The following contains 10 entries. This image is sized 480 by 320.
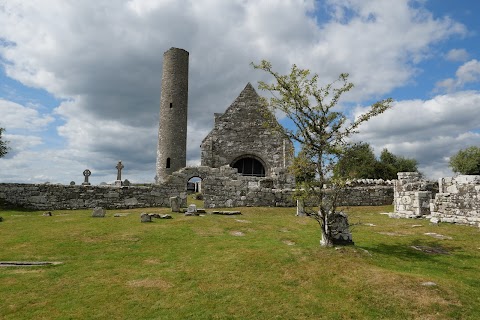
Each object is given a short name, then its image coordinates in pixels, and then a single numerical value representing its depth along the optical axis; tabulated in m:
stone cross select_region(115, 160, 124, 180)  29.48
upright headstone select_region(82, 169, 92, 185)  26.53
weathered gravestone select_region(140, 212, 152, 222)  14.24
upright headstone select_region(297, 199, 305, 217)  17.28
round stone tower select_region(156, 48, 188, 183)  35.38
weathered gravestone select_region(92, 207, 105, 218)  15.80
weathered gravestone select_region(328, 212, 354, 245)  10.33
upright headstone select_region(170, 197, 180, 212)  17.77
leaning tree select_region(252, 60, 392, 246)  10.53
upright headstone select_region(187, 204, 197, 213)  16.20
